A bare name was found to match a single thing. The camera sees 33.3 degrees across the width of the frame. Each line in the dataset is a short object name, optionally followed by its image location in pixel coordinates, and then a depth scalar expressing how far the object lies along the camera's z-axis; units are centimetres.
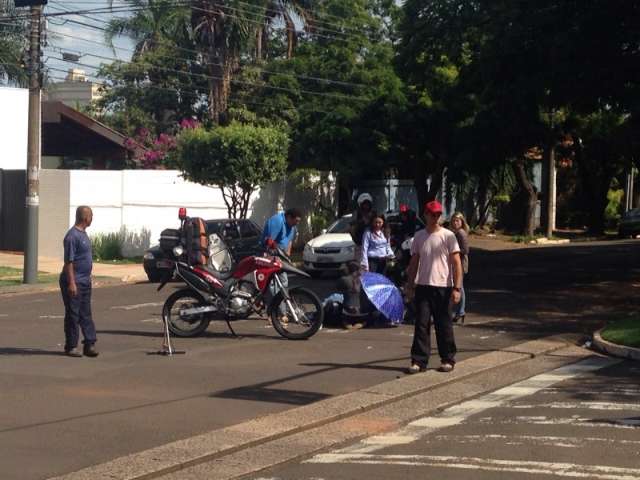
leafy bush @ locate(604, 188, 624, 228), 5428
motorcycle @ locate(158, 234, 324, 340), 1437
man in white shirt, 1155
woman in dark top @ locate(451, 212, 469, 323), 1617
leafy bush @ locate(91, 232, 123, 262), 2902
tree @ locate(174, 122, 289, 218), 2791
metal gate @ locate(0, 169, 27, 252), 3122
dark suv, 2355
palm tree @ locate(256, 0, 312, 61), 4459
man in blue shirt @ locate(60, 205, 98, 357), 1270
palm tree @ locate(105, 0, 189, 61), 4966
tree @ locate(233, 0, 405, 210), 3425
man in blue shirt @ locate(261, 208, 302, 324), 1605
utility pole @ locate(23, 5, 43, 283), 2292
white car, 2392
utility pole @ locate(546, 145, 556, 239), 4089
